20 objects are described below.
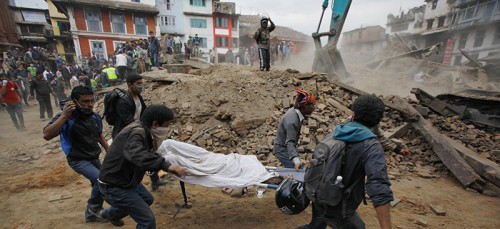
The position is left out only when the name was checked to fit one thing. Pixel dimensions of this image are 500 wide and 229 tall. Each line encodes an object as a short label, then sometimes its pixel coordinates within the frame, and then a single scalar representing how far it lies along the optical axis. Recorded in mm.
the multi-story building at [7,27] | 23152
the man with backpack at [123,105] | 3592
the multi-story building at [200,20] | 29016
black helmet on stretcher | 2502
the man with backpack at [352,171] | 1699
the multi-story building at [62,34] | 25656
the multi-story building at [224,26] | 31016
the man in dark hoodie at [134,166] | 2250
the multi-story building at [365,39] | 37844
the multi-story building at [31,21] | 28328
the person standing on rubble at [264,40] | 7941
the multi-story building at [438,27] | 25672
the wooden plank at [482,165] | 4461
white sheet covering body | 3078
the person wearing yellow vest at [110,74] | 11422
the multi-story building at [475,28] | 20631
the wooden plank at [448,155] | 4535
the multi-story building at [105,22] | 22234
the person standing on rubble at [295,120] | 3215
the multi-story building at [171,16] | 28547
